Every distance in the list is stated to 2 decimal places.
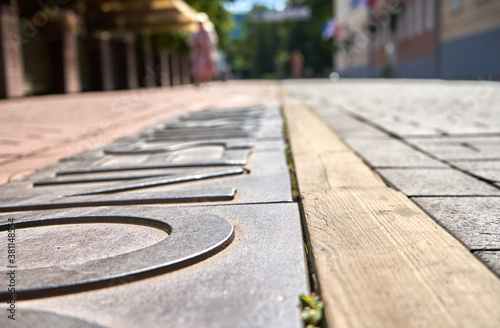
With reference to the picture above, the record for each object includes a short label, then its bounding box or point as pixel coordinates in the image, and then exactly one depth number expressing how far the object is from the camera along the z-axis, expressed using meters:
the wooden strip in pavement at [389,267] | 0.97
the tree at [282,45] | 55.44
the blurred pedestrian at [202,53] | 15.42
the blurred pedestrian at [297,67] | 41.12
